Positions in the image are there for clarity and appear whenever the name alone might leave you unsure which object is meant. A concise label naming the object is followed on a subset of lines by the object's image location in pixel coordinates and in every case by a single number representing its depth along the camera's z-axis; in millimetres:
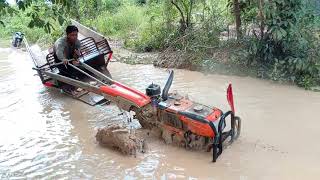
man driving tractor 6767
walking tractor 4329
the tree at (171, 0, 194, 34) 9649
